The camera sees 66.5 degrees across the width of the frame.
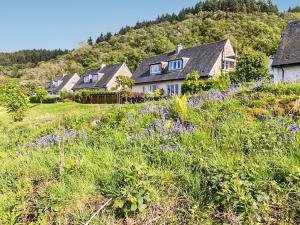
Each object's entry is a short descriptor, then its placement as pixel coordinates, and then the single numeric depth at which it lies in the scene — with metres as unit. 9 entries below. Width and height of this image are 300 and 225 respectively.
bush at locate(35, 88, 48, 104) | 37.26
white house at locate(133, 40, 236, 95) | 26.54
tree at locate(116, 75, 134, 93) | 30.55
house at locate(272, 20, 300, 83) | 15.85
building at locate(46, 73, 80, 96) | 55.54
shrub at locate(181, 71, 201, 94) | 18.62
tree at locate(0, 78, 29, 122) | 14.97
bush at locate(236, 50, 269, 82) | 19.45
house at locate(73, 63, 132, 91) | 39.76
